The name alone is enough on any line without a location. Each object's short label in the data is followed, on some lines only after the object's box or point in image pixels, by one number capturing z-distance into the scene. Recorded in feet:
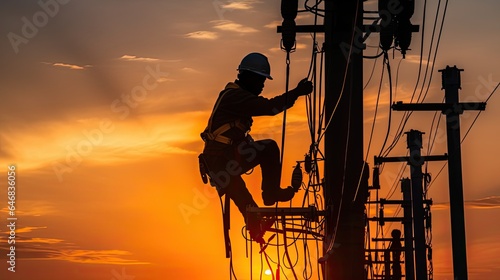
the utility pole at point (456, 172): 69.67
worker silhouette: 42.70
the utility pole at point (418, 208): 91.91
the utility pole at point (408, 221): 114.11
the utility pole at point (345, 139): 38.29
